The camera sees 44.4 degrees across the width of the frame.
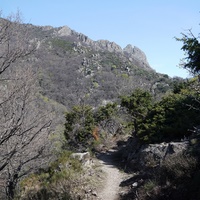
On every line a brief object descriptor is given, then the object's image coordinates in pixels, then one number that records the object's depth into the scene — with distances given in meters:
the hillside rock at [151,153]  9.80
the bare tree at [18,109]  6.44
